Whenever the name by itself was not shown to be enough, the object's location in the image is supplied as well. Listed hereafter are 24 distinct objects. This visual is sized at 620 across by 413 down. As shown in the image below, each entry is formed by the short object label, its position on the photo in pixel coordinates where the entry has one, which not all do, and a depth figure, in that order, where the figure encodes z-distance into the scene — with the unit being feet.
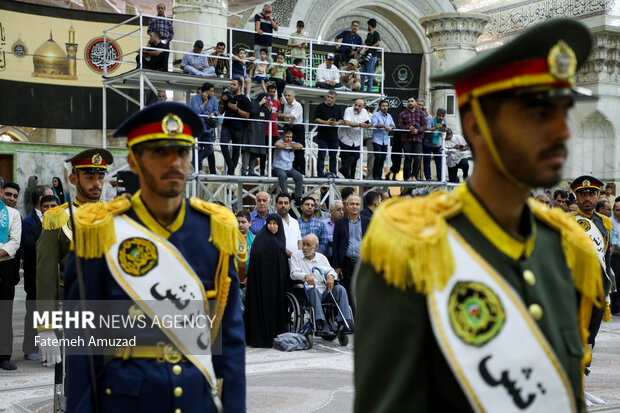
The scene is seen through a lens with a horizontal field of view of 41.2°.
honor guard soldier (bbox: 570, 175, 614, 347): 28.53
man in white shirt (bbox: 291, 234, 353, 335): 37.22
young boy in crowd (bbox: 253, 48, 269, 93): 56.13
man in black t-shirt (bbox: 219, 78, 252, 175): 50.85
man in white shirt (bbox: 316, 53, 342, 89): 63.26
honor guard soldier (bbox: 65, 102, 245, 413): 11.48
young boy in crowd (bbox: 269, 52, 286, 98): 56.70
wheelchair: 36.94
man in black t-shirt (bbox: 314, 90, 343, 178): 55.16
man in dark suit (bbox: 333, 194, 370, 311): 40.11
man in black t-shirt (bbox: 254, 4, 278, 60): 57.26
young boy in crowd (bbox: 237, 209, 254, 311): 38.86
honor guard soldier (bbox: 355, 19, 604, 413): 6.97
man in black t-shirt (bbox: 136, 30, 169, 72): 54.14
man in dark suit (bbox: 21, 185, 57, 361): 32.71
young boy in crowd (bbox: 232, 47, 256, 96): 55.11
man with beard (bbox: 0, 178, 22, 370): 31.91
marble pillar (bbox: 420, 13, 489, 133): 90.27
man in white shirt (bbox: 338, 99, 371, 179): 56.24
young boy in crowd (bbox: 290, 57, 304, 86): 61.11
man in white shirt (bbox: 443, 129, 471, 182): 63.67
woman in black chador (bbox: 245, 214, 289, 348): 37.14
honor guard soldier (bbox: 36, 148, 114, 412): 18.71
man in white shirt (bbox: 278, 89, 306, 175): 54.85
